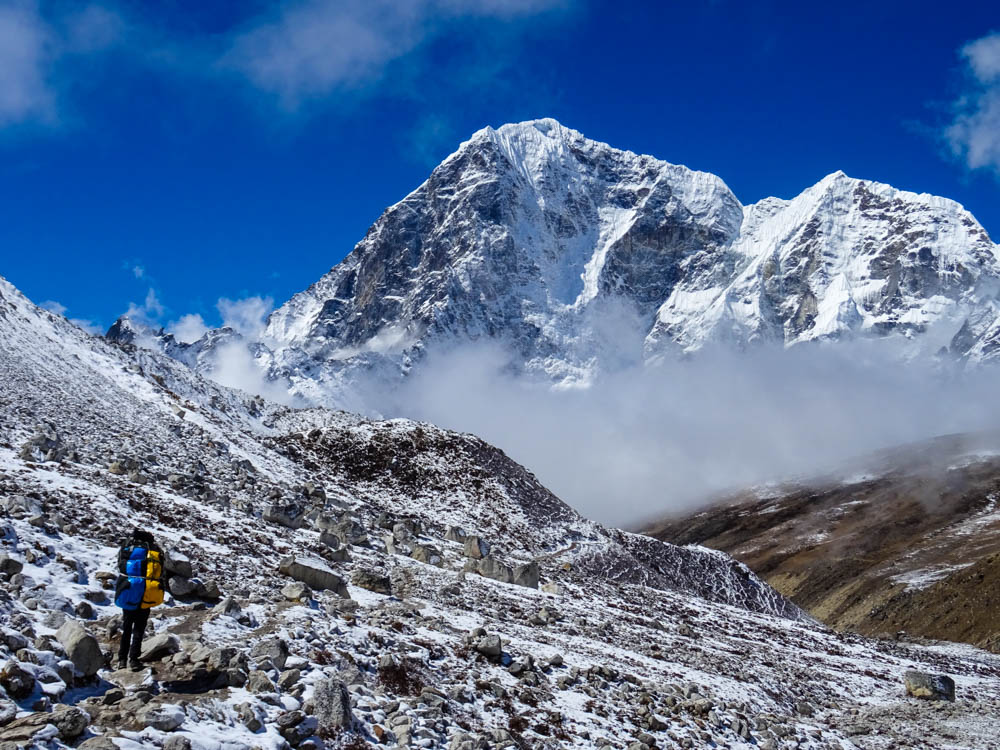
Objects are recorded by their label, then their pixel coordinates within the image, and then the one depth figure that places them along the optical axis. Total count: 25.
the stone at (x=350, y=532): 33.84
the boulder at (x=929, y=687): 32.75
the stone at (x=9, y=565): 15.20
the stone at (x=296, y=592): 19.67
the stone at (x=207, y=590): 18.20
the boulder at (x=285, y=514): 33.28
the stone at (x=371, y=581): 25.23
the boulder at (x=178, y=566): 18.58
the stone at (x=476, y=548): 41.28
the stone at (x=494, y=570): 36.62
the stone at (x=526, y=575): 36.47
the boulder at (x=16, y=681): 11.39
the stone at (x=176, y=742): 11.16
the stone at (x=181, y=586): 17.86
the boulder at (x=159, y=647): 13.83
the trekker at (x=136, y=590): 13.54
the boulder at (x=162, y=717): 11.50
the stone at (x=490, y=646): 19.70
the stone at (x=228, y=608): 16.77
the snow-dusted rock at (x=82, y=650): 12.56
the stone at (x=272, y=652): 14.66
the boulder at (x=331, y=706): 13.30
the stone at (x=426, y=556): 35.38
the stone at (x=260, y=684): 13.50
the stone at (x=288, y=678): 13.97
